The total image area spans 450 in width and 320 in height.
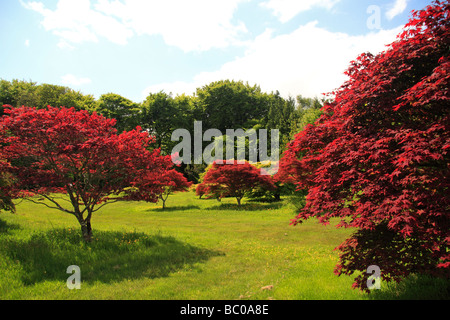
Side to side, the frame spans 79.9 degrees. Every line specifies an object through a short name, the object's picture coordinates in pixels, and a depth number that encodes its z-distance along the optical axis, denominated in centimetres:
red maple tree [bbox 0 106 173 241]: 758
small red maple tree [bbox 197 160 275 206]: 2034
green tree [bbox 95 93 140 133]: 4197
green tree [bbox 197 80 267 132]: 5191
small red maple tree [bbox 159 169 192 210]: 2206
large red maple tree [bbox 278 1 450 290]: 364
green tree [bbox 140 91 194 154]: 4631
